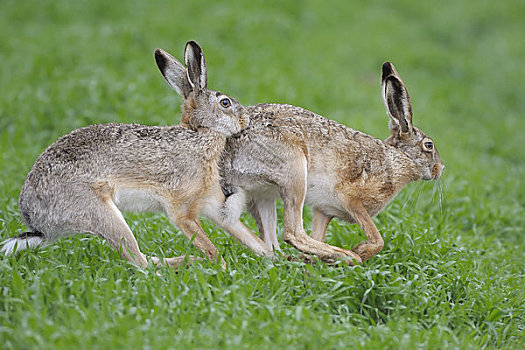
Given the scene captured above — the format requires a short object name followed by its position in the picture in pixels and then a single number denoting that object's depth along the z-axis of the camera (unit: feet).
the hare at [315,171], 36.52
